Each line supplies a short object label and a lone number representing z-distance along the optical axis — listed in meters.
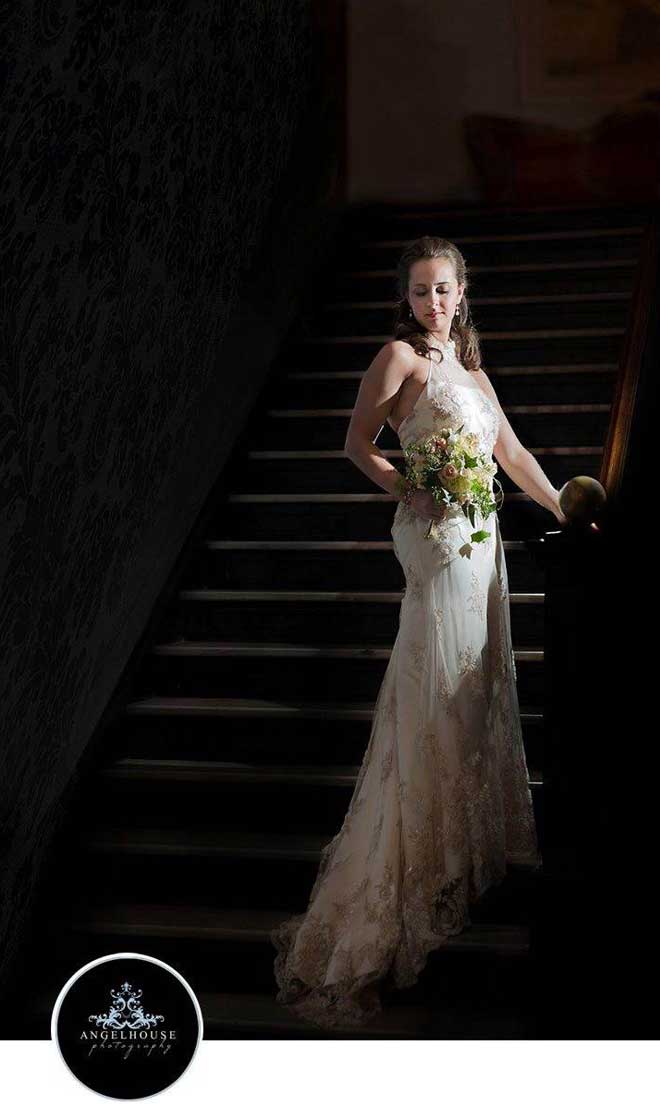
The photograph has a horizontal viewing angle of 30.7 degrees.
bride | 2.74
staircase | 2.83
